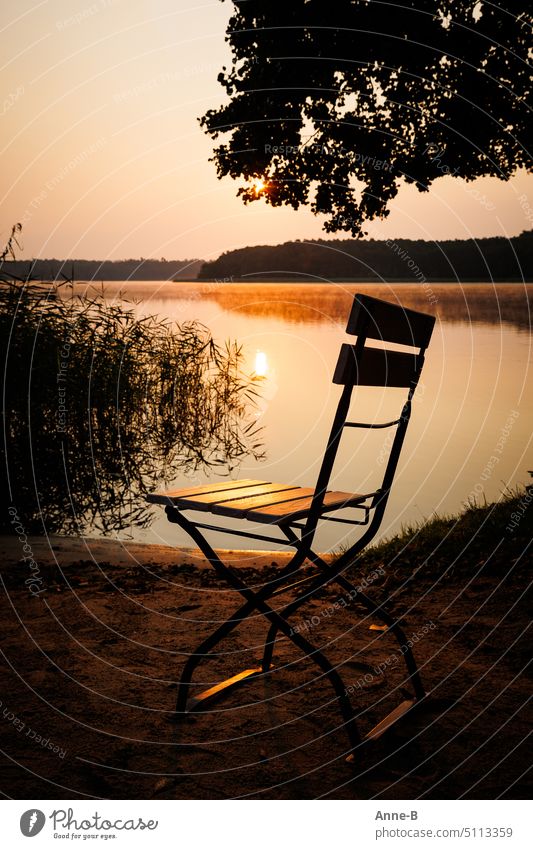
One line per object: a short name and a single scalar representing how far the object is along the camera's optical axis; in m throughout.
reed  8.48
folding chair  3.12
